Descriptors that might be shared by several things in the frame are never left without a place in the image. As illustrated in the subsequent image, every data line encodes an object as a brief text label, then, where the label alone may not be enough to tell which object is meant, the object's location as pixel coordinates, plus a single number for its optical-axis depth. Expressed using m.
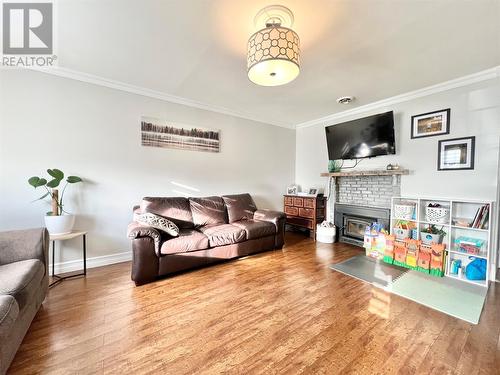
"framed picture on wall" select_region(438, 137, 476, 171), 2.58
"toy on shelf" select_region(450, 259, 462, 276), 2.48
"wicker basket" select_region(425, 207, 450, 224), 2.64
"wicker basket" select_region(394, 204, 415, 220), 2.93
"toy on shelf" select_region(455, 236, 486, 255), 2.41
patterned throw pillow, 2.42
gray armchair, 1.09
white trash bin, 3.76
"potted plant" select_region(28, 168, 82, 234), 2.21
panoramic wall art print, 3.07
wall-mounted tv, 3.15
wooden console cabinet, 4.01
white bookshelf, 2.34
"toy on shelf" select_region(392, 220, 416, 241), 2.88
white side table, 2.18
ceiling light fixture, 1.52
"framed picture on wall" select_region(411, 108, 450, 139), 2.78
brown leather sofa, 2.26
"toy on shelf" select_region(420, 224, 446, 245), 2.64
